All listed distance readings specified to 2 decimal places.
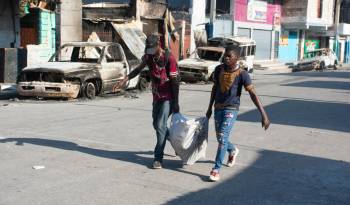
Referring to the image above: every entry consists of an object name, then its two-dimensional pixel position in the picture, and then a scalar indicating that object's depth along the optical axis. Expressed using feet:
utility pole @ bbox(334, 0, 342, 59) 177.47
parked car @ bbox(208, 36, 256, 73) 82.78
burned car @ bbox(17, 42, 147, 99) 46.03
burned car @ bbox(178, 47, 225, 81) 71.31
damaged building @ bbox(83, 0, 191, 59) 74.33
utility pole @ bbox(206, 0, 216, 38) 106.01
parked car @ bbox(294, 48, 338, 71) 129.90
